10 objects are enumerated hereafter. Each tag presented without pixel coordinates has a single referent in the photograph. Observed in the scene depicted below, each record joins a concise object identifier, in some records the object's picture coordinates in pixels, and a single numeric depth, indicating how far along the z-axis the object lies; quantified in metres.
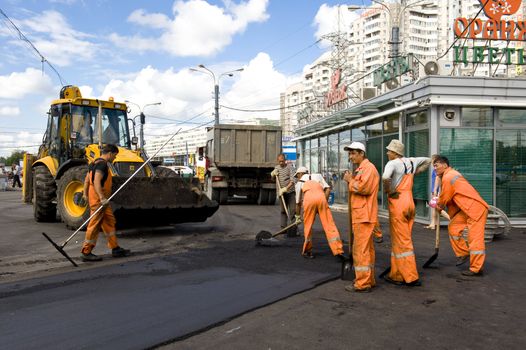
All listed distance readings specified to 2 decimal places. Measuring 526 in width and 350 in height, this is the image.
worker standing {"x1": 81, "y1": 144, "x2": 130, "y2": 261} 6.95
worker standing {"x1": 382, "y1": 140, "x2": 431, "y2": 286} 5.54
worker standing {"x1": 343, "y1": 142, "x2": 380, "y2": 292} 5.30
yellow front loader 9.13
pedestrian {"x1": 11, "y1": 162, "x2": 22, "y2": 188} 34.79
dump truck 17.17
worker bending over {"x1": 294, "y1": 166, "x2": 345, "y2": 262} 6.90
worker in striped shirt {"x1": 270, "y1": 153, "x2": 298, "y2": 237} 10.06
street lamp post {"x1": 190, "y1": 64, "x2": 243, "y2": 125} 33.54
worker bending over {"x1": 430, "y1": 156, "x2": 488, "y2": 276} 6.22
